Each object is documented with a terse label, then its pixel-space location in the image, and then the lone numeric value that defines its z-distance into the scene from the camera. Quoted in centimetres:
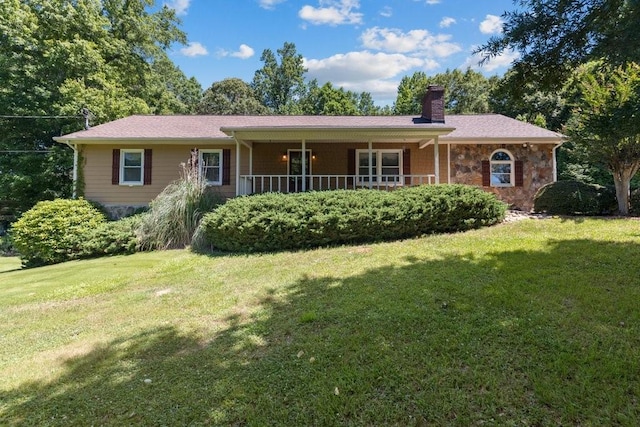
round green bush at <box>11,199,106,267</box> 921
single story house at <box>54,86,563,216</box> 1197
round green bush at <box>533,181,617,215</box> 914
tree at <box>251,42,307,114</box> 3688
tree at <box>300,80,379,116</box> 3195
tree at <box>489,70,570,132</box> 2011
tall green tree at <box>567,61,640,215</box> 824
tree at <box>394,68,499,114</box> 2827
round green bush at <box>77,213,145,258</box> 928
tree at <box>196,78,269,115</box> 3453
